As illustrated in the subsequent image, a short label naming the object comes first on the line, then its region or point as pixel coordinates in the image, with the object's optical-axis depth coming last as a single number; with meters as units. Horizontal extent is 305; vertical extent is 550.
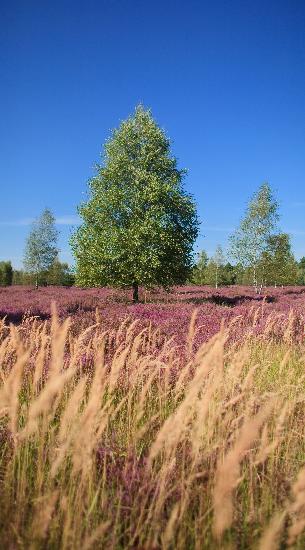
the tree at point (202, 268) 77.81
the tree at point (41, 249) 51.00
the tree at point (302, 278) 91.44
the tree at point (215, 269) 73.62
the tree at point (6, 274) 61.56
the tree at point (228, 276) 82.69
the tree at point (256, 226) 37.50
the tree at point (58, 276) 57.91
